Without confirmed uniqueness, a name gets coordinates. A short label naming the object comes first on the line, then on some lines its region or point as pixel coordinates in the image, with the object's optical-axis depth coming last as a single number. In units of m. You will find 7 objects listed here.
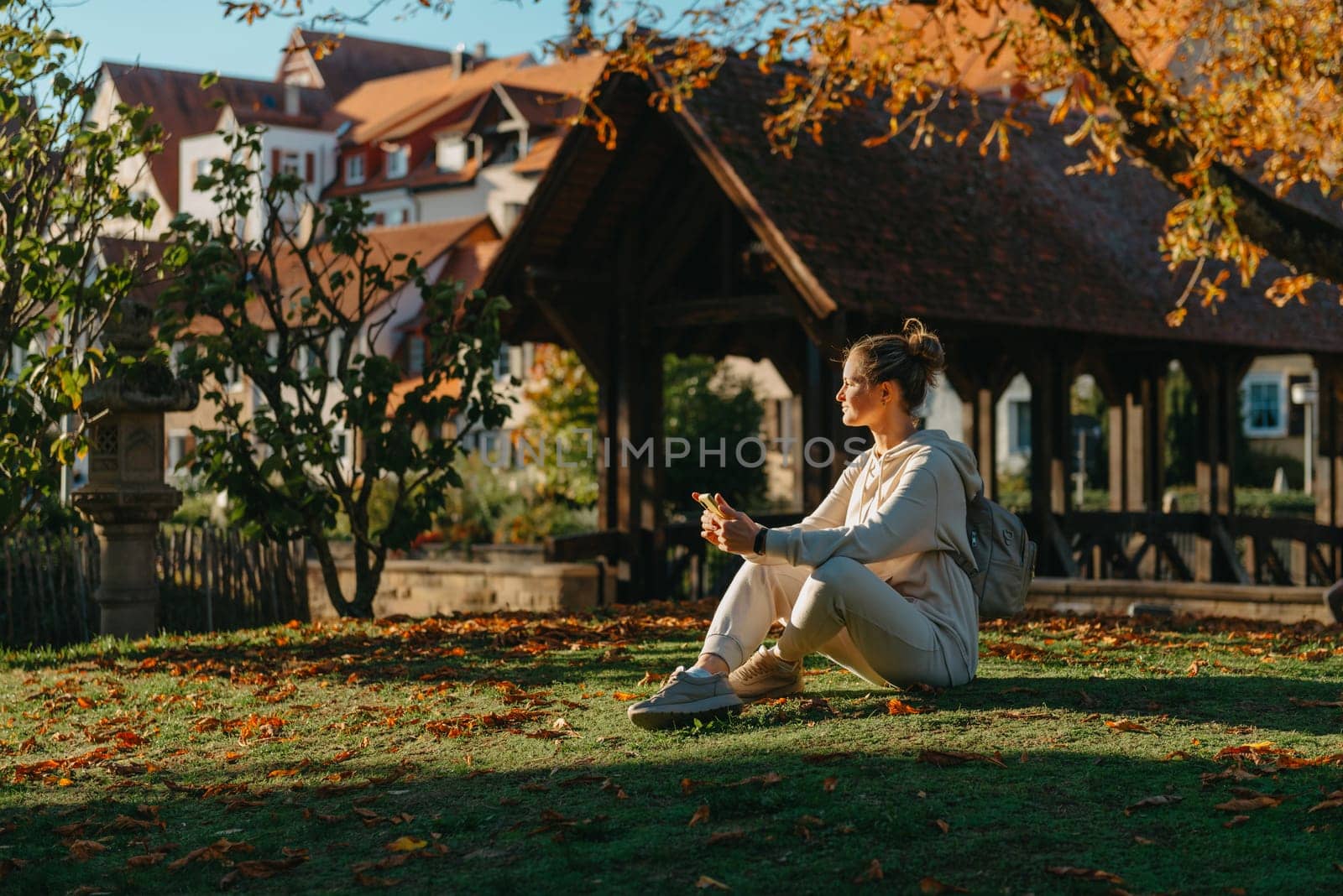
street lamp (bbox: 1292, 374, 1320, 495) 40.47
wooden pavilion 14.59
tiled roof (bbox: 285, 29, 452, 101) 77.31
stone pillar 11.88
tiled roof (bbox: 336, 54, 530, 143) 67.06
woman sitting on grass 5.86
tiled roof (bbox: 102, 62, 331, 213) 70.56
